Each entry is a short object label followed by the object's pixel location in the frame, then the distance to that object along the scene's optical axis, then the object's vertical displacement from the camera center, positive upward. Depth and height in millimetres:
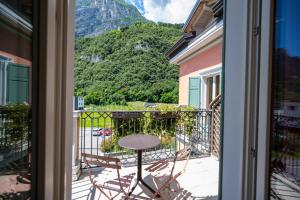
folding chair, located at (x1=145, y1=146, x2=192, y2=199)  2836 -978
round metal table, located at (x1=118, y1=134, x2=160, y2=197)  3161 -654
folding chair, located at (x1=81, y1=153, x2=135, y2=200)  2621 -1028
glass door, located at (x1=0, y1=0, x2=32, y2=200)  707 -11
